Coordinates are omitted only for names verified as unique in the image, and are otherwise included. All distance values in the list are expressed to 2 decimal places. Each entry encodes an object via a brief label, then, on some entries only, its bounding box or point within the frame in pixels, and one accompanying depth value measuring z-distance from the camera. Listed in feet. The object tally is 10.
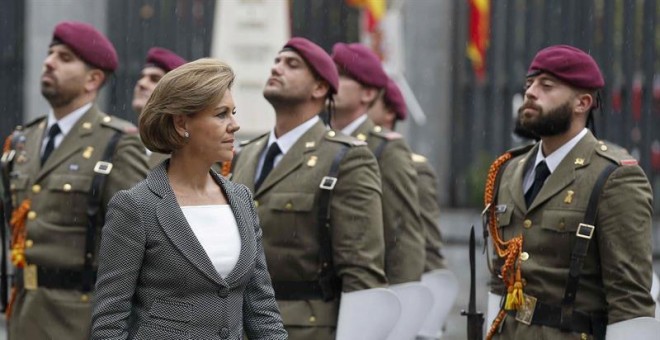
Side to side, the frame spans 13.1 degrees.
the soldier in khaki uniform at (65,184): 39.29
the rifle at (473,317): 34.61
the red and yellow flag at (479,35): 92.27
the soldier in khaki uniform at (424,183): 52.24
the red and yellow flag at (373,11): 90.93
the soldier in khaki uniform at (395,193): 43.71
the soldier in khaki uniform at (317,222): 36.34
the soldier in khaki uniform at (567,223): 32.18
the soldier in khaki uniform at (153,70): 49.39
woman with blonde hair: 24.60
